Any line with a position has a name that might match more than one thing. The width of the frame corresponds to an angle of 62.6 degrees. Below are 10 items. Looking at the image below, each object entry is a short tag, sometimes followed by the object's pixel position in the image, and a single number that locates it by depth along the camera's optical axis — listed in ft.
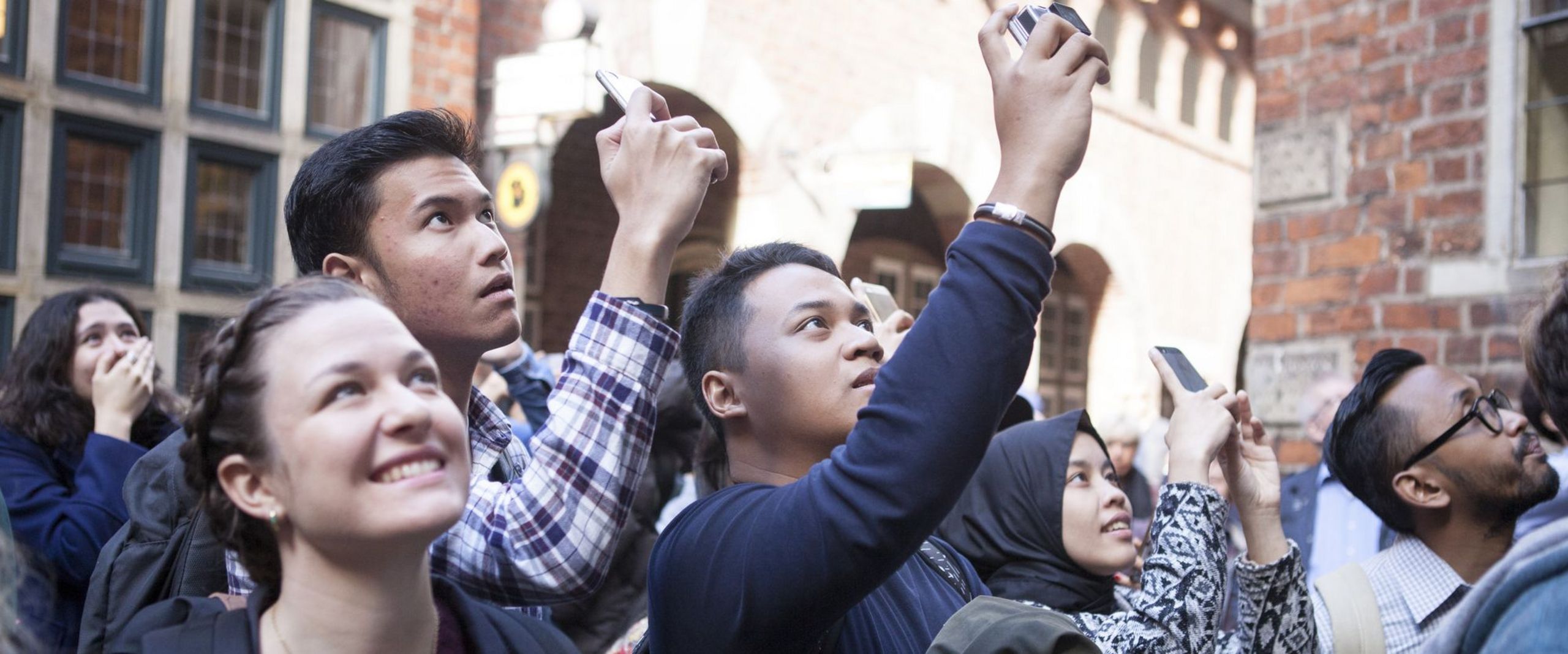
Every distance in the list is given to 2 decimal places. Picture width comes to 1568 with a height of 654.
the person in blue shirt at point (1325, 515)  13.80
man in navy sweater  4.41
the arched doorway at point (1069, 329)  47.55
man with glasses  8.59
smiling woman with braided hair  4.40
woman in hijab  7.01
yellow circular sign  24.66
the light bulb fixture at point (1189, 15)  49.83
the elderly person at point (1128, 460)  20.81
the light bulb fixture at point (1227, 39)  52.80
